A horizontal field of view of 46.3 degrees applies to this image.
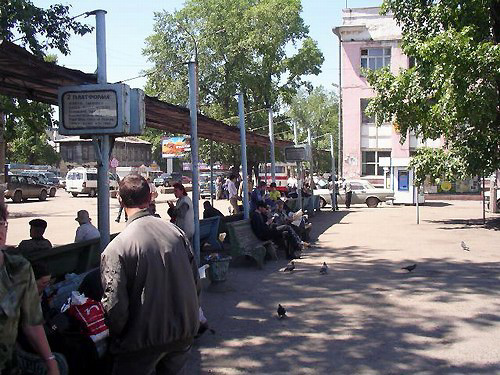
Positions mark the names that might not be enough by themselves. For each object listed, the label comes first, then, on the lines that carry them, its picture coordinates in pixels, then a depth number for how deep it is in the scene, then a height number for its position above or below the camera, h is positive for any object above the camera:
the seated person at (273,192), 17.43 -0.41
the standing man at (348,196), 27.61 -0.87
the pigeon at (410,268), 9.51 -1.48
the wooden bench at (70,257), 5.90 -0.86
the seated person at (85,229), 7.80 -0.66
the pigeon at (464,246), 12.15 -1.47
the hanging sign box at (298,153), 18.33 +0.81
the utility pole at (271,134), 16.91 +1.29
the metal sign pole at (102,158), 6.41 +0.25
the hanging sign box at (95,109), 6.04 +0.75
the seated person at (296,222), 13.06 -1.01
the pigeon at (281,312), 6.69 -1.53
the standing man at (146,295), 2.88 -0.58
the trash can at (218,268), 8.12 -1.25
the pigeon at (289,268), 9.74 -1.50
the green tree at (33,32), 12.43 +3.36
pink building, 36.34 +5.77
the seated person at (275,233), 11.23 -1.06
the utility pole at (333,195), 25.11 -0.74
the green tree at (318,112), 79.56 +9.34
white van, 41.62 -0.16
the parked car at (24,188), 33.69 -0.42
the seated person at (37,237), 7.07 -0.70
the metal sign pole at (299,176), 17.94 +0.06
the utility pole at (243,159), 12.25 +0.44
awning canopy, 5.55 +1.15
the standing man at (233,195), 21.47 -0.59
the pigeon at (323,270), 9.54 -1.50
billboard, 54.41 +3.07
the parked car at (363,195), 28.16 -0.82
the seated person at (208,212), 12.70 -0.71
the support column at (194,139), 9.26 +0.65
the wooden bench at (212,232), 11.86 -1.09
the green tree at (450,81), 14.55 +2.55
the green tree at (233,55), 37.03 +8.11
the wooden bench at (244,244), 10.13 -1.18
